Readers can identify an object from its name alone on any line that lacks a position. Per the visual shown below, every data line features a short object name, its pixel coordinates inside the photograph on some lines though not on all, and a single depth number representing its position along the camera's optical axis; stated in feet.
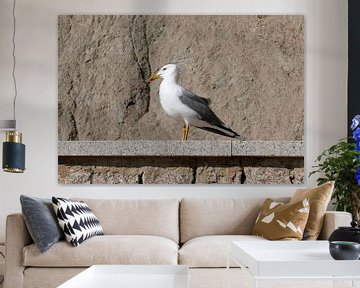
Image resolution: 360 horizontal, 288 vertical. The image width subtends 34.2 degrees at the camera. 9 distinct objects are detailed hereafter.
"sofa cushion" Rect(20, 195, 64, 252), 11.61
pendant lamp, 11.36
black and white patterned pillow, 11.73
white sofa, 11.59
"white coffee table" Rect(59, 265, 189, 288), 8.25
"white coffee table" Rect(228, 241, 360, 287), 7.66
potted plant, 14.17
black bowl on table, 8.34
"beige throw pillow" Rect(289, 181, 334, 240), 12.28
